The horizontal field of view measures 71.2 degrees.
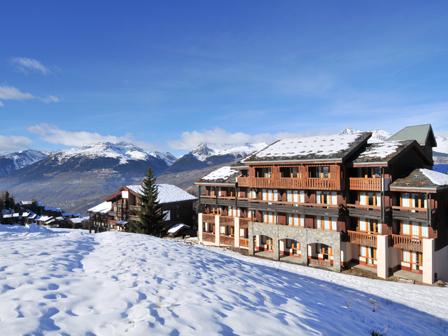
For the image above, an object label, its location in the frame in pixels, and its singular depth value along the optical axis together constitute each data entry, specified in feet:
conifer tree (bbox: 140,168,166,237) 123.65
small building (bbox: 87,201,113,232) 177.07
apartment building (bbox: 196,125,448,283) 79.51
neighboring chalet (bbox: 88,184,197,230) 160.04
